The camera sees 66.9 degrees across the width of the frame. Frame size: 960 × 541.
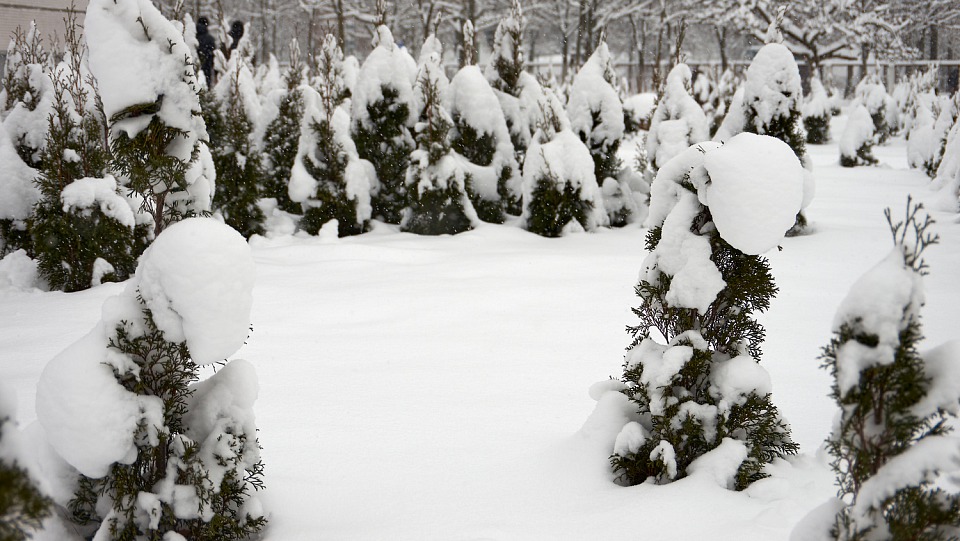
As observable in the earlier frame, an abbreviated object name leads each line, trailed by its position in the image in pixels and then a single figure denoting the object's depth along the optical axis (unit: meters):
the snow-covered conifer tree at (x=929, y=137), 13.11
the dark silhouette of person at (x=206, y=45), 15.82
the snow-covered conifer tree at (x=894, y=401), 2.05
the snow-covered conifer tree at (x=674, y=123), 9.76
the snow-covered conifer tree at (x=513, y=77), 10.91
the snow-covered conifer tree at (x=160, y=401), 2.73
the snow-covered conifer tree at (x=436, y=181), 9.53
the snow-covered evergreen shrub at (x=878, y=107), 19.52
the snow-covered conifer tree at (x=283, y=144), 10.37
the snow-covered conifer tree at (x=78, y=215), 6.88
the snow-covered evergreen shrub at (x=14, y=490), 1.45
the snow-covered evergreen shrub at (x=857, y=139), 14.88
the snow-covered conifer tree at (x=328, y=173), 9.59
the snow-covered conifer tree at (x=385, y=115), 10.02
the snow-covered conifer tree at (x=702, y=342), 3.27
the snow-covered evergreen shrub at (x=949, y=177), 10.23
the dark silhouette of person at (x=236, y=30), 18.70
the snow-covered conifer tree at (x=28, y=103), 7.53
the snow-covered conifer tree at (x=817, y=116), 19.94
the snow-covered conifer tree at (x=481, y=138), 10.19
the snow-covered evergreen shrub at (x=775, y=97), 8.73
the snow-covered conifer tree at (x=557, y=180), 9.37
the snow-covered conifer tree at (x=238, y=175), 9.19
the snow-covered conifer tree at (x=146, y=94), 3.38
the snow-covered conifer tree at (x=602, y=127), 10.13
